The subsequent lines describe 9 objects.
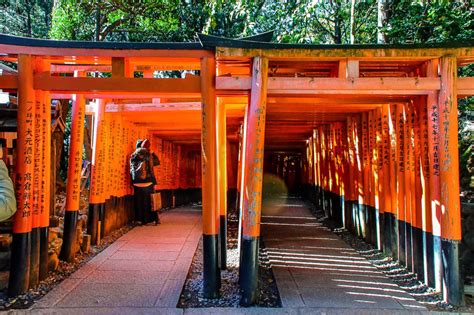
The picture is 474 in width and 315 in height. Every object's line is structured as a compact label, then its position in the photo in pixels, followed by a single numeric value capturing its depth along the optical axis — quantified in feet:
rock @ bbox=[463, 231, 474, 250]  24.56
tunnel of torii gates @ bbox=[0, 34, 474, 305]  16.40
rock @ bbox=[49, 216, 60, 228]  21.48
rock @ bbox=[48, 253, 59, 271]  19.72
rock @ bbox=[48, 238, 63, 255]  20.06
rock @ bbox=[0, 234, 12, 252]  18.11
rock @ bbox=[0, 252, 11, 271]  17.80
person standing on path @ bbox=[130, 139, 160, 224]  32.71
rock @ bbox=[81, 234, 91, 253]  23.71
